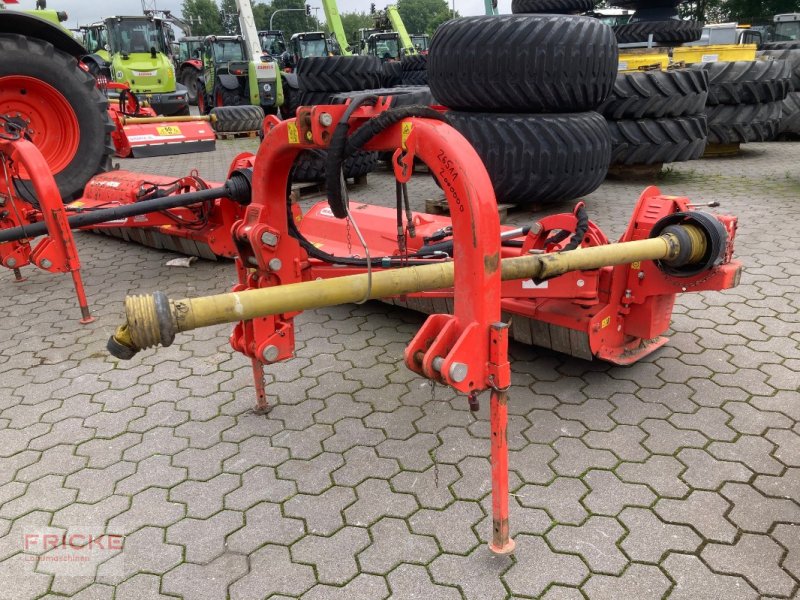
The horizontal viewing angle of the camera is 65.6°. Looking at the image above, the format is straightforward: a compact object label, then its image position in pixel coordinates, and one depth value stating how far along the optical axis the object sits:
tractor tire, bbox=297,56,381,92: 7.16
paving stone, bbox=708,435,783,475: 2.29
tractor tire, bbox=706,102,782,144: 7.66
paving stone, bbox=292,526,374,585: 1.91
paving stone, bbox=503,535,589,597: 1.84
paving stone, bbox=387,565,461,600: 1.83
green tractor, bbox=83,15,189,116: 13.73
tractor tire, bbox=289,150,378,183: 6.54
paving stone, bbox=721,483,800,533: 2.03
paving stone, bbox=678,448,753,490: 2.22
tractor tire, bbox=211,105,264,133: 11.88
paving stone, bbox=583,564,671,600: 1.79
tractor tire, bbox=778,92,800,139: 8.77
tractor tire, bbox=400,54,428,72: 11.30
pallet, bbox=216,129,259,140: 12.21
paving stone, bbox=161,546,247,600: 1.87
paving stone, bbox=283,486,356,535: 2.12
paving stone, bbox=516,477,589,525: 2.11
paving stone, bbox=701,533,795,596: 1.80
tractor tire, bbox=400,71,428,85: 11.21
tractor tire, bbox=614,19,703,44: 9.25
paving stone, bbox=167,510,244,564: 2.02
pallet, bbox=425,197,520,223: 5.57
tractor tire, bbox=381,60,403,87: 9.05
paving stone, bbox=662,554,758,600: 1.78
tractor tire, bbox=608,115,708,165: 6.52
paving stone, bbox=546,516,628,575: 1.90
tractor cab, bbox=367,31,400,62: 17.53
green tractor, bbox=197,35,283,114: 12.38
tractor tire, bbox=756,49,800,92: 8.53
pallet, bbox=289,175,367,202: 6.70
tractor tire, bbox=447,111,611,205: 4.94
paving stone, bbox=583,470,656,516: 2.13
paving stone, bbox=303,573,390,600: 1.83
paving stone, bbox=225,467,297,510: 2.25
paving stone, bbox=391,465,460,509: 2.21
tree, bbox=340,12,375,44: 80.28
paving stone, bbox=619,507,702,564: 1.94
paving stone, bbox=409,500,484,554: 2.01
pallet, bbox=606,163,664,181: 7.11
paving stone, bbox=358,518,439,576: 1.95
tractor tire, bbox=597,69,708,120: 6.43
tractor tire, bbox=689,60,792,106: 7.39
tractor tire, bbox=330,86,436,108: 6.07
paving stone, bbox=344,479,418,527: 2.15
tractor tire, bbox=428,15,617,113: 4.68
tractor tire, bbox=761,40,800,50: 10.55
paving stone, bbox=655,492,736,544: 2.00
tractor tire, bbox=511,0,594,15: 7.95
